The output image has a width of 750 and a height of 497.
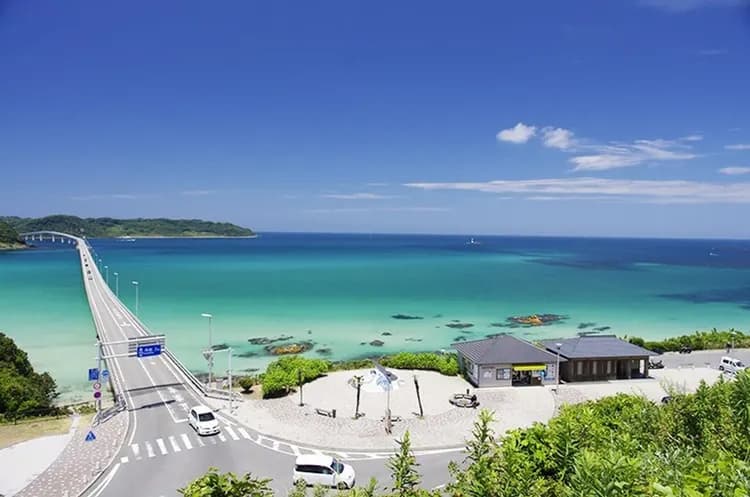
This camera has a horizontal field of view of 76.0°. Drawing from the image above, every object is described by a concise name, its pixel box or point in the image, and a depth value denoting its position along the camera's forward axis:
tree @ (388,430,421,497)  9.36
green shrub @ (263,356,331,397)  25.38
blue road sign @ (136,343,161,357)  23.44
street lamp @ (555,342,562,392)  27.65
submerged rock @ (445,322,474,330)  48.71
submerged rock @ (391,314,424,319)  53.14
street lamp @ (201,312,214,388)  25.29
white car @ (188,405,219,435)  19.81
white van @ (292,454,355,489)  15.76
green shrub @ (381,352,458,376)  30.39
